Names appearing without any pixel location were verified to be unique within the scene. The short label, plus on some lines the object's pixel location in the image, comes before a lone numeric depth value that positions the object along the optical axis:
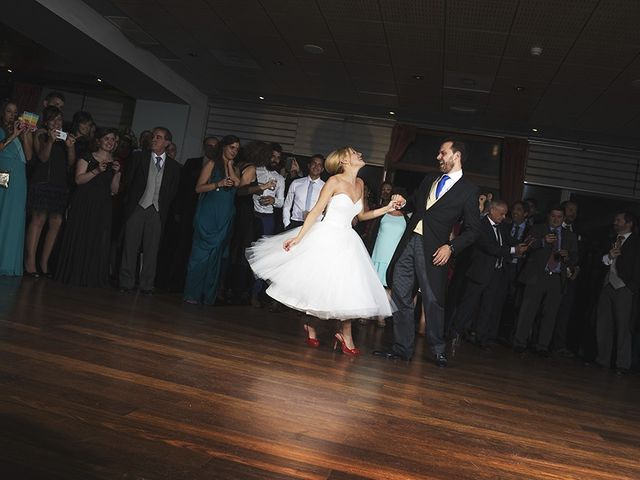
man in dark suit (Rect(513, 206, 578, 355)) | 6.36
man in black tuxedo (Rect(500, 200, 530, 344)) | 6.69
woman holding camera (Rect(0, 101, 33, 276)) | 4.97
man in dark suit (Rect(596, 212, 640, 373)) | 6.09
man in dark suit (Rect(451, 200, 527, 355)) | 5.96
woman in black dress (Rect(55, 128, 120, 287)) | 5.29
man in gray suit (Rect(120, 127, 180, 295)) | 5.41
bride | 3.73
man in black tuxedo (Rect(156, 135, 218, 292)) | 6.32
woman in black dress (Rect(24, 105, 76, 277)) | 5.22
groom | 3.96
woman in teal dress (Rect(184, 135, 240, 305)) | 5.46
